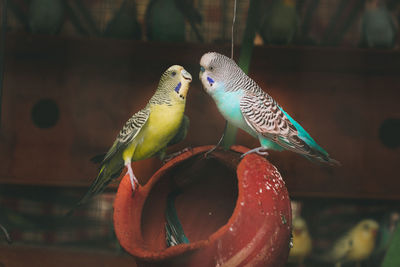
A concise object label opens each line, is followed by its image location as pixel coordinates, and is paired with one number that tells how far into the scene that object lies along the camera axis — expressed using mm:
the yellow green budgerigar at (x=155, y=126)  937
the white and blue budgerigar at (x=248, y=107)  910
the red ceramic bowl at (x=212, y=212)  817
